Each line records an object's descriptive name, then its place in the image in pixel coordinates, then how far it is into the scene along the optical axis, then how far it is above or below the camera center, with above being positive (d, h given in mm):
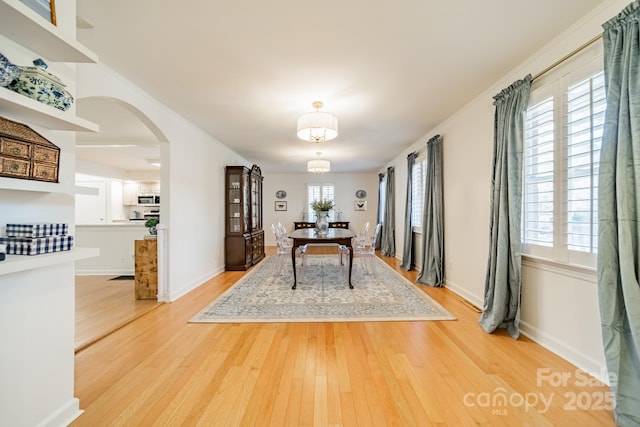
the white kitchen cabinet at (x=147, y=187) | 7902 +761
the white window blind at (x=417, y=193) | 5031 +410
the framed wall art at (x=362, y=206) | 9359 +251
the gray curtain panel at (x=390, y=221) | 6922 -185
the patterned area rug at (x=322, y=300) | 2971 -1119
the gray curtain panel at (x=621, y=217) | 1494 -13
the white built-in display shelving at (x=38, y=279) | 1192 -341
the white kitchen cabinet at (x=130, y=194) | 7781 +547
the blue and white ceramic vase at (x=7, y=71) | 1096 +587
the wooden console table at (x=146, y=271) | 3637 -782
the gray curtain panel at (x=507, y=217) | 2457 -25
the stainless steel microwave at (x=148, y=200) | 7776 +376
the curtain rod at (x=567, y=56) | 1840 +1198
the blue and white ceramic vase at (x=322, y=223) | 5074 -178
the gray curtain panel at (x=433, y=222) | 4113 -123
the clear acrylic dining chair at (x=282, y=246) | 4855 -594
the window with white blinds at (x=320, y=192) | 9289 +743
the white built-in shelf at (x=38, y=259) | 1082 -212
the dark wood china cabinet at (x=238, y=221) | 5449 -158
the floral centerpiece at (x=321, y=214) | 5113 -7
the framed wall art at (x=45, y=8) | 1201 +943
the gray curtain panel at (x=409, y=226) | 5289 -241
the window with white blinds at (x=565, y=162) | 1894 +413
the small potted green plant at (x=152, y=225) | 3666 -163
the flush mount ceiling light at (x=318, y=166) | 5617 +1005
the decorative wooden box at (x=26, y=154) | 1173 +277
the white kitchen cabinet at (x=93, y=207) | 7260 +159
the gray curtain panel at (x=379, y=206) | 7992 +240
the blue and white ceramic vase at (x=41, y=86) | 1225 +594
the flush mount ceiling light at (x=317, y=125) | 2936 +967
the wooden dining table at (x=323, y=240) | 4109 -409
